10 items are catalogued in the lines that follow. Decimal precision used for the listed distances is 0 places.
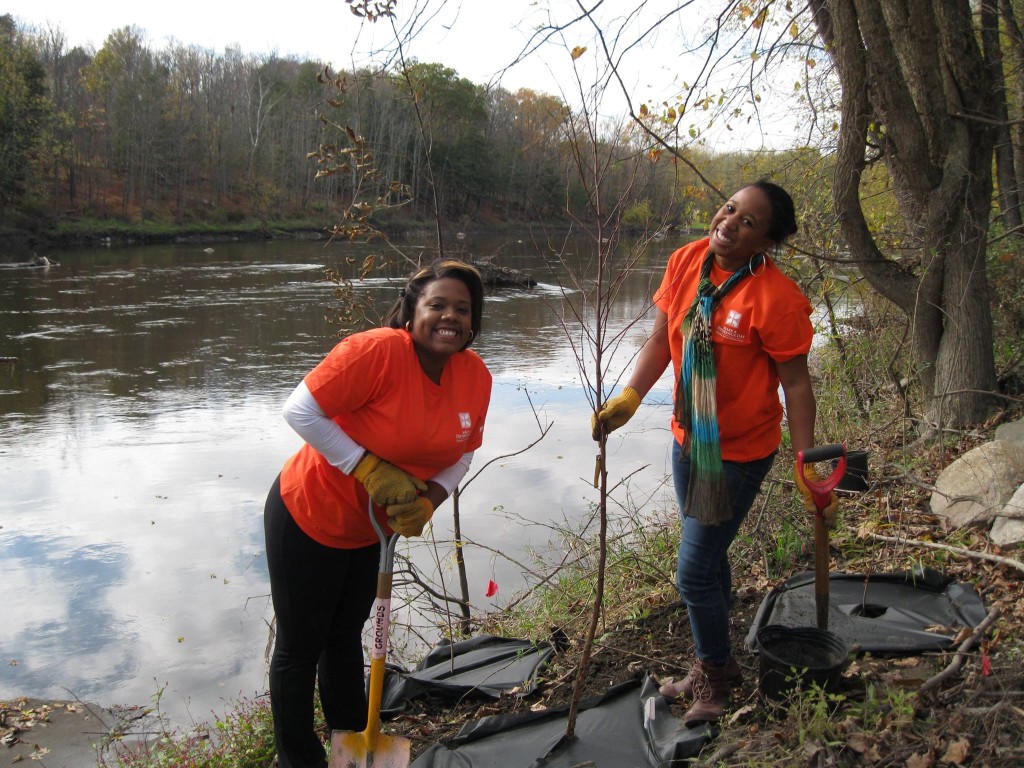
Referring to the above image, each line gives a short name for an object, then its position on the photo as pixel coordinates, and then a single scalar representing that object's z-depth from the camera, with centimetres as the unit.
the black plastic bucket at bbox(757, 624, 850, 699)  242
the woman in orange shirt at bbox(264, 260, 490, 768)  232
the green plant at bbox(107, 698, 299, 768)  323
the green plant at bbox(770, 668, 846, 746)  226
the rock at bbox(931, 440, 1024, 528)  378
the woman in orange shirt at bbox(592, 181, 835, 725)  233
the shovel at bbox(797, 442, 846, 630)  241
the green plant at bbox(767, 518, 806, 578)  398
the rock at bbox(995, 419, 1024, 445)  416
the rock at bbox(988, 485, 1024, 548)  347
